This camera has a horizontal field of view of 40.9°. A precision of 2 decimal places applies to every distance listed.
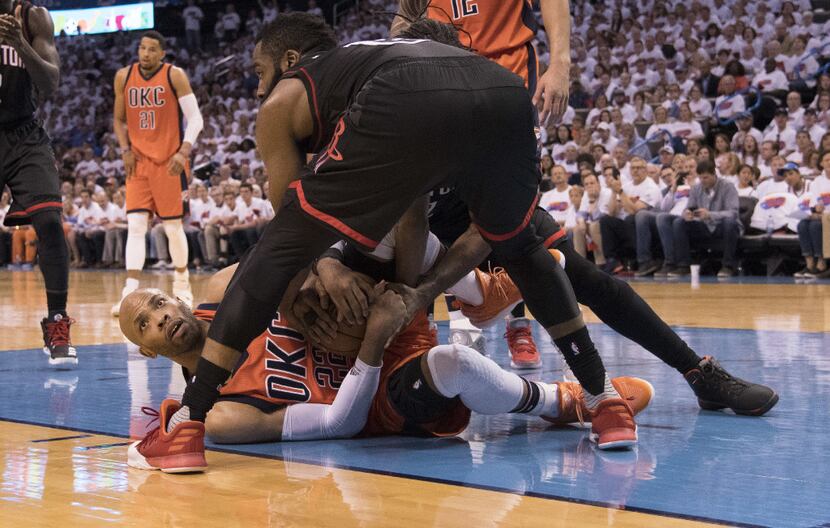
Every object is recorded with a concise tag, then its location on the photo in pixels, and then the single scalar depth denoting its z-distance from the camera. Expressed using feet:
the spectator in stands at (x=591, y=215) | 38.40
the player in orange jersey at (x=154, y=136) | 25.80
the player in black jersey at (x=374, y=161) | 8.44
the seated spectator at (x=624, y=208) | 38.01
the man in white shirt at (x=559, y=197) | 39.78
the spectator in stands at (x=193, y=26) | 77.77
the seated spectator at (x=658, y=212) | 37.17
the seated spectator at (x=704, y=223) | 35.53
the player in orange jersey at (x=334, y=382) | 9.70
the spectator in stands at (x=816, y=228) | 34.04
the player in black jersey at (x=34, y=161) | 16.43
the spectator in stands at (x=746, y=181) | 36.45
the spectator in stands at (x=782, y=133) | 38.88
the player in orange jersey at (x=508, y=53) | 11.20
